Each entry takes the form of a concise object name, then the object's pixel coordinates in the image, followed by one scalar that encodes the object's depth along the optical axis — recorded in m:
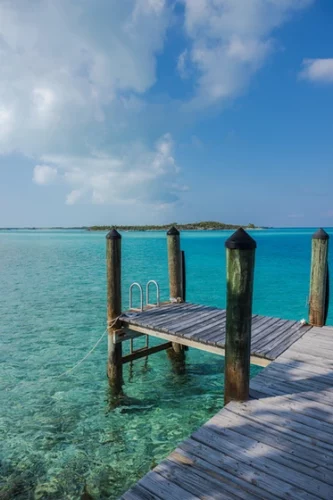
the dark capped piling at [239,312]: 4.31
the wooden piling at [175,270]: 10.05
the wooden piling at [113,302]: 8.08
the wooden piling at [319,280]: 7.68
